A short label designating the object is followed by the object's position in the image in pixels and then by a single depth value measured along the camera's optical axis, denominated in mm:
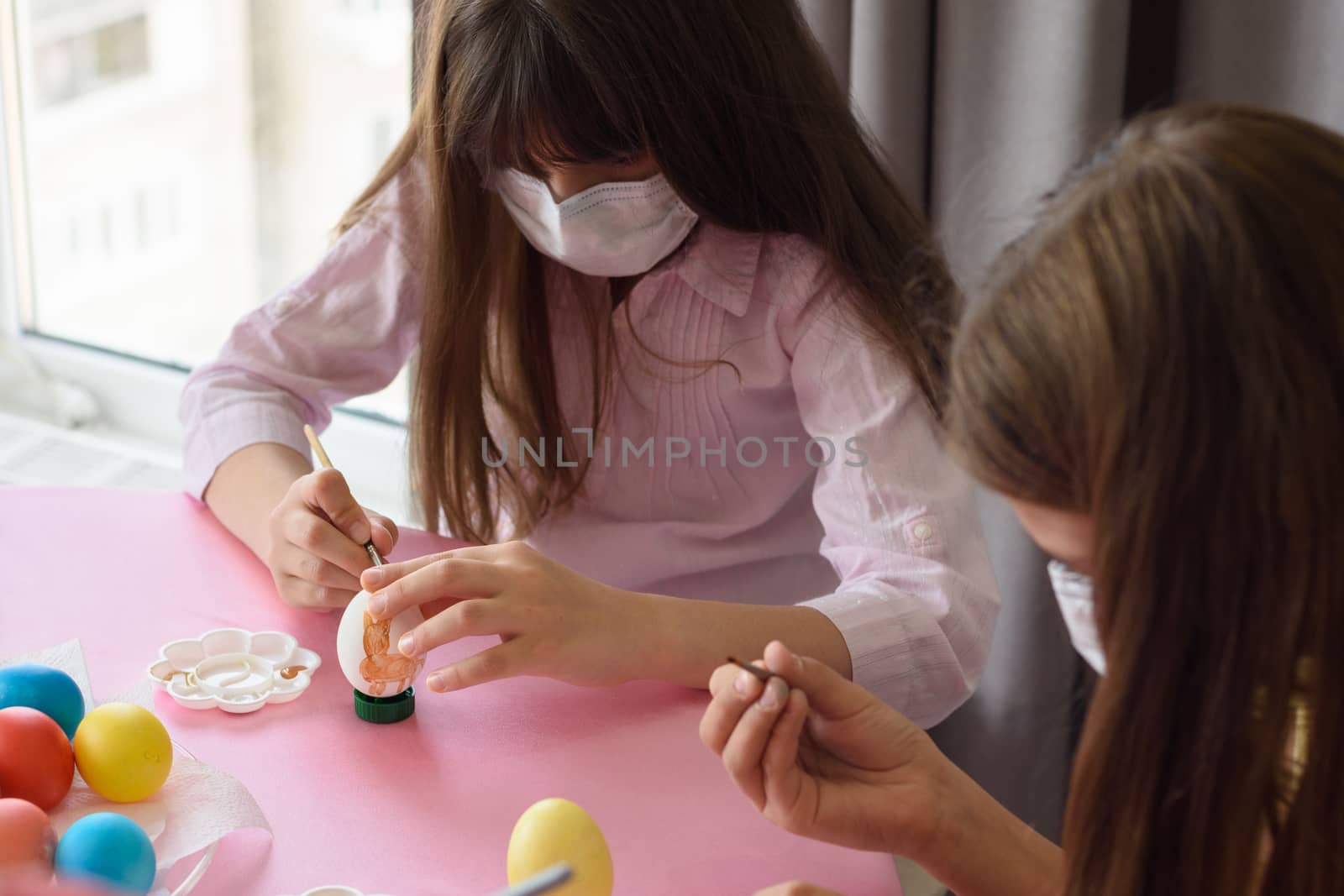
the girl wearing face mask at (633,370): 907
